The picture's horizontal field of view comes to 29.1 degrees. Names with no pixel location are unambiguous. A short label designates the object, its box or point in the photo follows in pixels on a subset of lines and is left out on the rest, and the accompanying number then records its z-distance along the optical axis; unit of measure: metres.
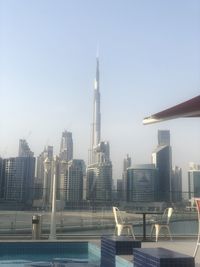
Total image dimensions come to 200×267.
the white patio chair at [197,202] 5.27
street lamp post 8.72
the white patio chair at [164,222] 8.20
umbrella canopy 4.80
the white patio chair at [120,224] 8.16
